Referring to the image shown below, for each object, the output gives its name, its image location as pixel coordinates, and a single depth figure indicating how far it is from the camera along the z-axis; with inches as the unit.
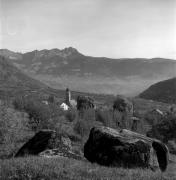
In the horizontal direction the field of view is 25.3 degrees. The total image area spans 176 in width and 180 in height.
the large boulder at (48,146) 657.6
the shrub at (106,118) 1845.5
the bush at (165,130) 1652.9
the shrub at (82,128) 1375.5
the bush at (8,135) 814.5
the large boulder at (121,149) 649.6
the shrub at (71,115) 1887.3
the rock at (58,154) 639.8
